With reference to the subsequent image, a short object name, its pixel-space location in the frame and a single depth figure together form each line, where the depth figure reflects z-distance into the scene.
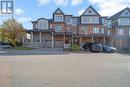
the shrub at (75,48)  15.66
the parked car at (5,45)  20.20
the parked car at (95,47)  15.60
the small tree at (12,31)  21.39
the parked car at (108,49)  15.43
